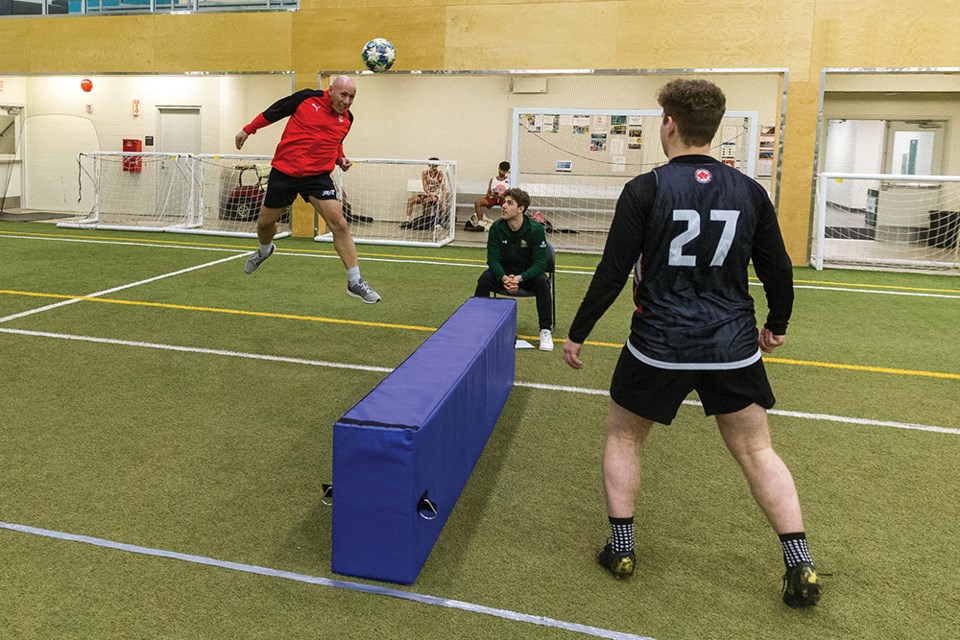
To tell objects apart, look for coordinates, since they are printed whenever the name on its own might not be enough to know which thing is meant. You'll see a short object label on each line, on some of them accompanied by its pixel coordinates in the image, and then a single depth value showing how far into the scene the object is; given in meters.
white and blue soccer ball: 8.86
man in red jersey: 6.92
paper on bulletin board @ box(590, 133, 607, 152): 13.00
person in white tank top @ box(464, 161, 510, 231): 14.84
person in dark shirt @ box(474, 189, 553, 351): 6.62
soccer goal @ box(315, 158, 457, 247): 13.81
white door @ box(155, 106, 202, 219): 16.45
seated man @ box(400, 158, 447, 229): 14.71
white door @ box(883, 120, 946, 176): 17.25
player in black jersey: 2.80
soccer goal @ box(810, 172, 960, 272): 11.98
